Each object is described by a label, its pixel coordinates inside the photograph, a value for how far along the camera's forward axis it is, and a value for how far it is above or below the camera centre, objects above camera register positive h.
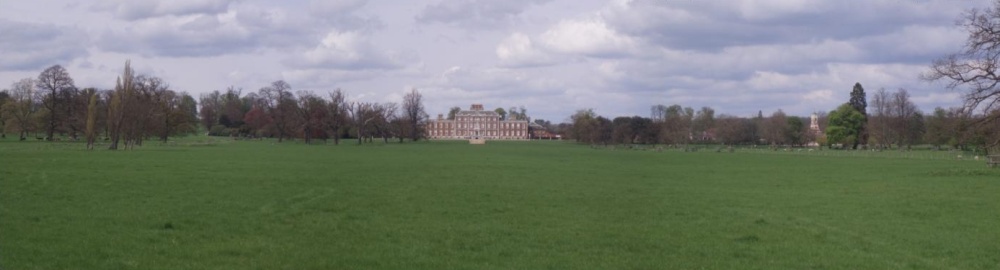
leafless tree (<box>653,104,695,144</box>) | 142.12 +2.43
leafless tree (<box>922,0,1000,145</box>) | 42.31 +3.78
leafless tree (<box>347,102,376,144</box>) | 140.50 +4.53
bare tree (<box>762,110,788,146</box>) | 151.62 +2.96
